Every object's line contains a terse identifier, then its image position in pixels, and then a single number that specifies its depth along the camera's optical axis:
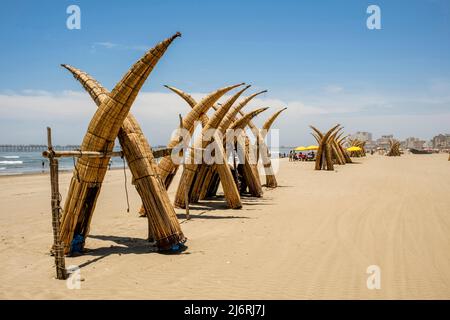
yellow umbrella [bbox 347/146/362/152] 43.76
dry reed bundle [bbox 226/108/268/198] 12.86
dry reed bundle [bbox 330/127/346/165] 32.34
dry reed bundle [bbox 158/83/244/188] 9.62
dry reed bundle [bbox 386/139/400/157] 53.66
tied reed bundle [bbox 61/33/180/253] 6.04
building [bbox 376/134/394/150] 114.39
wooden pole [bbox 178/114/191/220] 9.10
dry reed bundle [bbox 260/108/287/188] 16.45
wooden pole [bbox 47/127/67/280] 5.27
